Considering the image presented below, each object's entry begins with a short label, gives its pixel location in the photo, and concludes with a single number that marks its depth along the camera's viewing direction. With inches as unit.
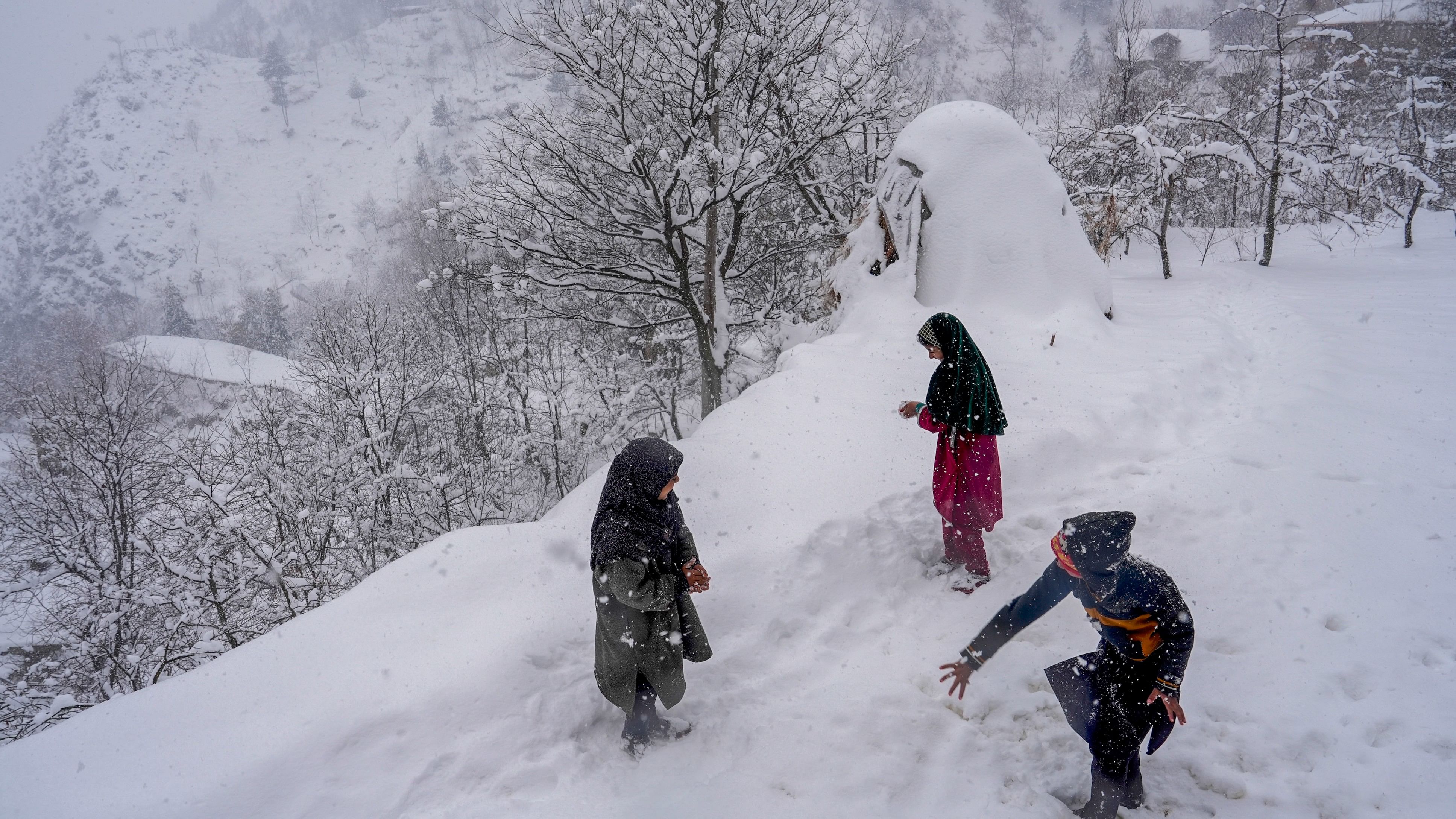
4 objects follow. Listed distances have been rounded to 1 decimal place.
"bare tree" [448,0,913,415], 361.4
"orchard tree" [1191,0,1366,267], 446.3
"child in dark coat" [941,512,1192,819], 97.8
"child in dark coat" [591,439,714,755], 120.1
